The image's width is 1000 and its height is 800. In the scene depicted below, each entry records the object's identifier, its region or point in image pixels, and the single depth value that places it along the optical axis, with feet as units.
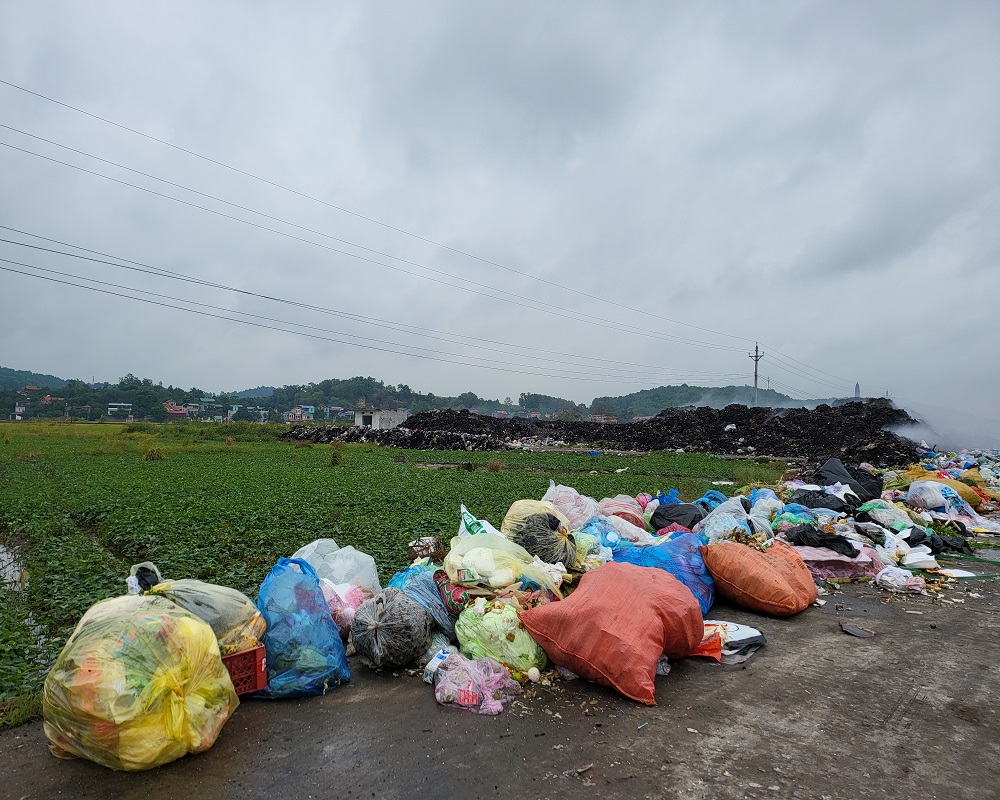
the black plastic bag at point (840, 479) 30.30
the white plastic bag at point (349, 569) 15.14
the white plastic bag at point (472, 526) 17.80
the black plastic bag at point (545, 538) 17.30
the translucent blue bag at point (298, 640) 11.19
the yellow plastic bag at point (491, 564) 14.12
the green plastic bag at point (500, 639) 12.12
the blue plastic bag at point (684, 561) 16.25
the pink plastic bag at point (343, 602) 13.61
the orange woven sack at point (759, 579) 15.99
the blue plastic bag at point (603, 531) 19.54
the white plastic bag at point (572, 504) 22.34
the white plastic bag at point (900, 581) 18.39
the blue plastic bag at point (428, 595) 13.50
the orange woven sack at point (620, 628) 11.01
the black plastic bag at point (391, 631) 12.36
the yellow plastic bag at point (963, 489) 31.58
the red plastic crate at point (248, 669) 10.41
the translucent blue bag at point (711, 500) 27.07
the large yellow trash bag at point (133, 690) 8.20
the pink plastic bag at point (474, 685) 10.98
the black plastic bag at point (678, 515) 24.06
